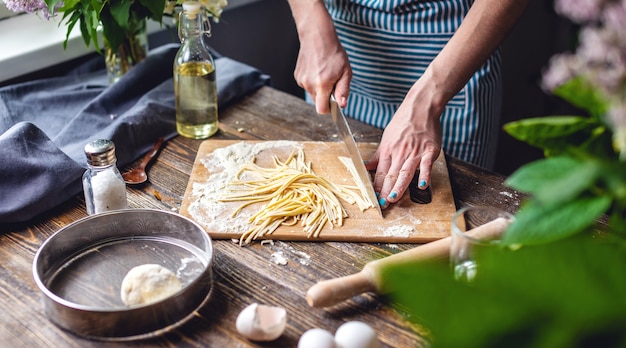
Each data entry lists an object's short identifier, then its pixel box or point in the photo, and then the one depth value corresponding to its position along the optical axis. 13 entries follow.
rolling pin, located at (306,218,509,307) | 1.05
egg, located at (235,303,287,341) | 0.99
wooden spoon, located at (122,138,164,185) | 1.48
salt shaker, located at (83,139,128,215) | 1.25
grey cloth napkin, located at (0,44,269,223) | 1.36
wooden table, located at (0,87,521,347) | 1.03
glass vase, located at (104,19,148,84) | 1.88
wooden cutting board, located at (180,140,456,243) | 1.29
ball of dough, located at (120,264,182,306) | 1.04
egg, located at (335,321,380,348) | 0.94
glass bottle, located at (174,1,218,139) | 1.55
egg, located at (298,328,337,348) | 0.92
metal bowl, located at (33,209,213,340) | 1.00
